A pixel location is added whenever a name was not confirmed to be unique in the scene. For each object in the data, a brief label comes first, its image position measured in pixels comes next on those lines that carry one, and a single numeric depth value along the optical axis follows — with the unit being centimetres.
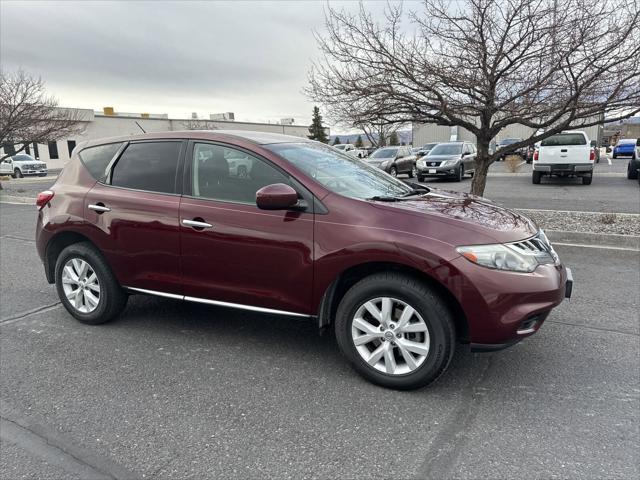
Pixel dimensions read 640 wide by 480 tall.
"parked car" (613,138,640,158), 3130
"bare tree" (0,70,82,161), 1661
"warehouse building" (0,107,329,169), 4284
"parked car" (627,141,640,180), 1622
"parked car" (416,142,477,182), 1856
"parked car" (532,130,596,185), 1542
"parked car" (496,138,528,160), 2998
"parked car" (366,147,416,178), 2036
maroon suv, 296
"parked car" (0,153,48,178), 3181
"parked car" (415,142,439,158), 2798
